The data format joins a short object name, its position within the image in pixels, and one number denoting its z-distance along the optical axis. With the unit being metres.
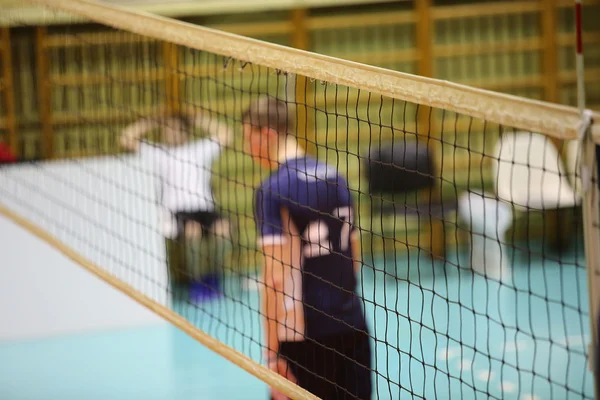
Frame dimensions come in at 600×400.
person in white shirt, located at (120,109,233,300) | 12.29
